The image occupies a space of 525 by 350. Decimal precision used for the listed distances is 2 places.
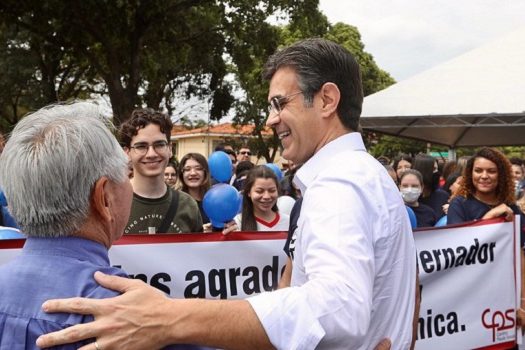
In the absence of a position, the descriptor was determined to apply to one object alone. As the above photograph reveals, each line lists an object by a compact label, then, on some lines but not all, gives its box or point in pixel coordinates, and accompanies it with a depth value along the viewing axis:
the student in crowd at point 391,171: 7.17
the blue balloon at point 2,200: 3.47
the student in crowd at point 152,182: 3.92
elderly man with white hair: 1.47
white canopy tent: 12.81
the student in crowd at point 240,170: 8.17
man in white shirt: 1.45
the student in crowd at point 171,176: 7.13
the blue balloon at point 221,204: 4.23
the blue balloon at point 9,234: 3.18
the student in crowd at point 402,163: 9.02
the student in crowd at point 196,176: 5.95
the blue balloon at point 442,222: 5.77
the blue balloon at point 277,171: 7.56
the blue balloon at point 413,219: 5.04
